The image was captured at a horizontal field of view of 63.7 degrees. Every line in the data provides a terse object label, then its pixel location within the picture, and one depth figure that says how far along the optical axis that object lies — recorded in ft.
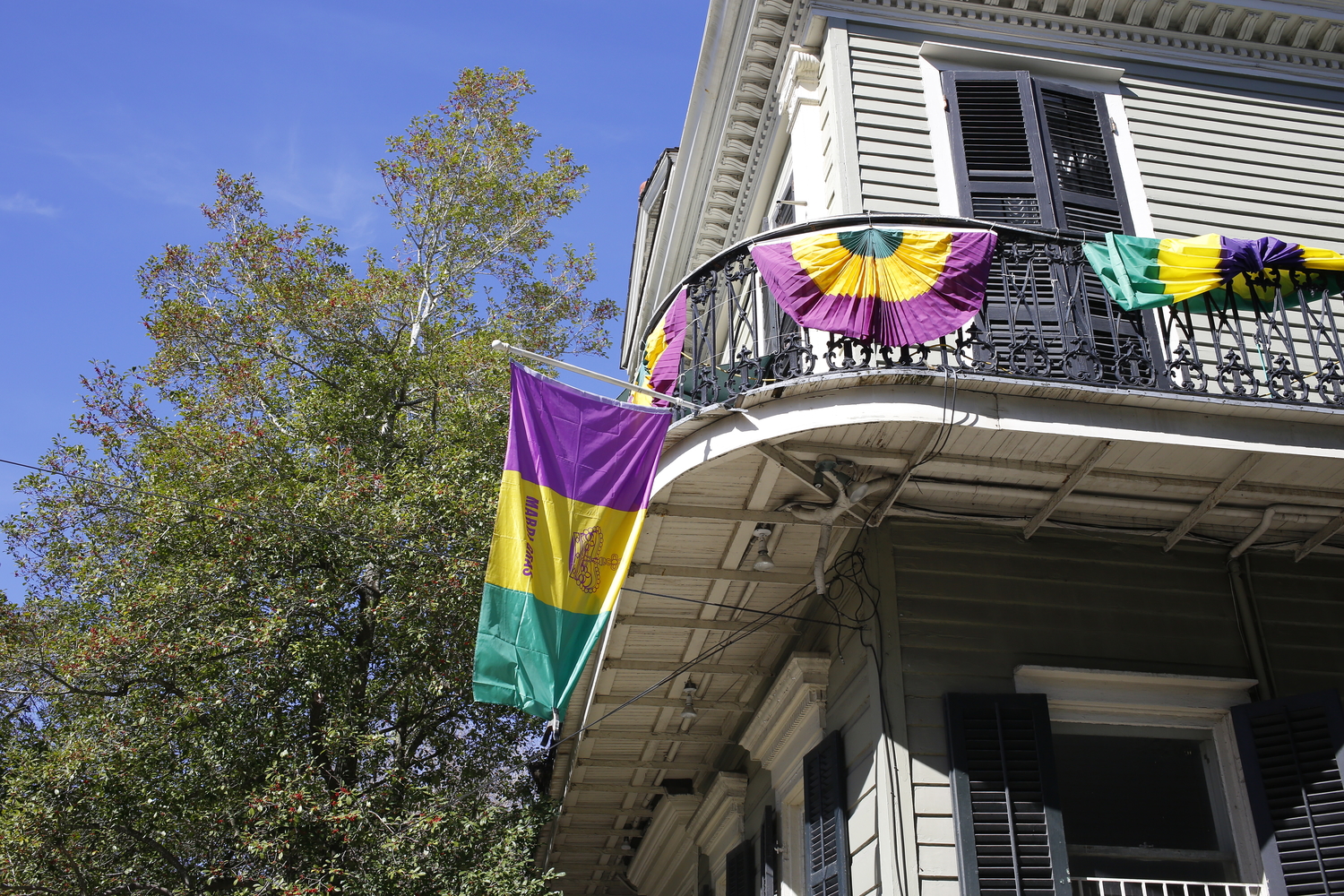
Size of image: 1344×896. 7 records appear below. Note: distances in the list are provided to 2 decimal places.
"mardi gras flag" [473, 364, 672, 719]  18.86
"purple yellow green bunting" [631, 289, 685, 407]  24.67
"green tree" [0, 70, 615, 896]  31.35
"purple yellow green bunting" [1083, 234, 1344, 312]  21.65
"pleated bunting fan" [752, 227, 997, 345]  20.57
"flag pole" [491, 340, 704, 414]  19.48
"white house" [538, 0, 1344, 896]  20.12
